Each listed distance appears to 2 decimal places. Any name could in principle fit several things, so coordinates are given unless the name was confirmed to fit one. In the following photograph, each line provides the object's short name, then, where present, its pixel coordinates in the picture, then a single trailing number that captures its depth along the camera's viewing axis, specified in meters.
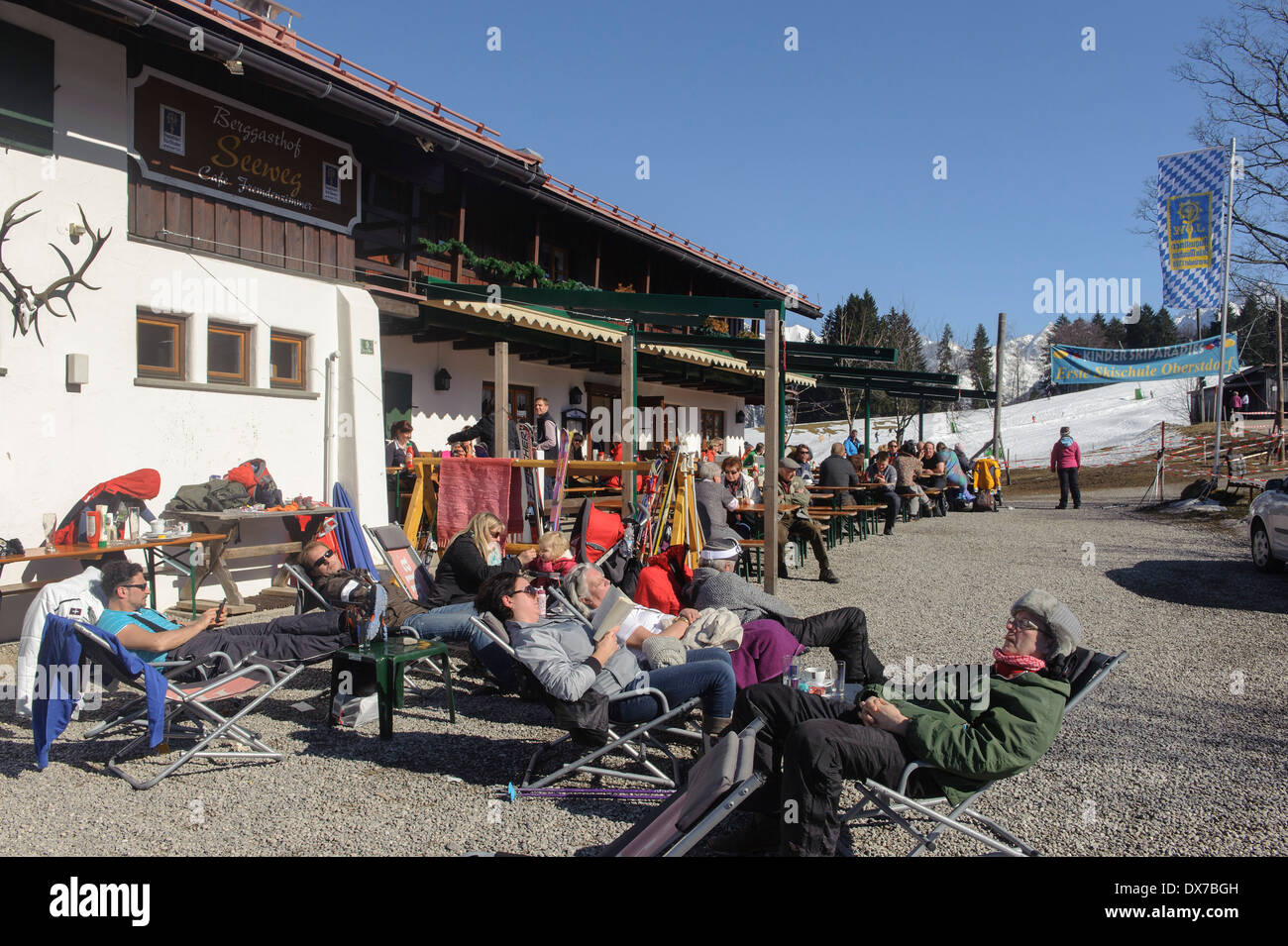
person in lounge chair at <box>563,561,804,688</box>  4.41
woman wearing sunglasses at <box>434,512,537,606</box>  5.96
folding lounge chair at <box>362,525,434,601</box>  6.64
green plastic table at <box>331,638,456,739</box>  4.65
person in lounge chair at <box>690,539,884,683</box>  4.89
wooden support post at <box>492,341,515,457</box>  9.70
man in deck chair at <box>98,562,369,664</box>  4.47
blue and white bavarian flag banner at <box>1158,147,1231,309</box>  15.30
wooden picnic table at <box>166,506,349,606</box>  7.98
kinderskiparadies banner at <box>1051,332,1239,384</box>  18.05
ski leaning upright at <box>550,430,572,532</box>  7.84
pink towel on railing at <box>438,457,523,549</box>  7.86
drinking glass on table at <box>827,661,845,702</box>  3.74
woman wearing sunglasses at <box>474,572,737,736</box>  3.92
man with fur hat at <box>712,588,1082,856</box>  3.03
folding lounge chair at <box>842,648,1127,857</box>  3.07
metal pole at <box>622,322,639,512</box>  9.09
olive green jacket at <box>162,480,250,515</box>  8.00
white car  9.31
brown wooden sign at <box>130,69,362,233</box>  8.19
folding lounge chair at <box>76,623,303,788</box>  4.03
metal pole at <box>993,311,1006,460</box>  22.91
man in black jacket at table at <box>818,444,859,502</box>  12.81
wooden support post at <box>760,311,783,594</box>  7.34
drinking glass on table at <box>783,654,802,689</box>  4.03
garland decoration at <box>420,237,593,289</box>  11.72
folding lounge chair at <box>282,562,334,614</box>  5.51
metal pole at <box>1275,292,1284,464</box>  28.89
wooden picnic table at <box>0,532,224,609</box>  6.66
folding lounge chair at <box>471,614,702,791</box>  3.89
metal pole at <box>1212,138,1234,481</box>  14.78
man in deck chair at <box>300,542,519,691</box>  5.19
